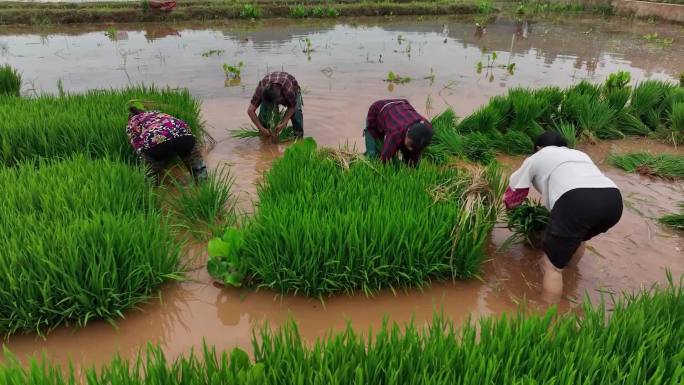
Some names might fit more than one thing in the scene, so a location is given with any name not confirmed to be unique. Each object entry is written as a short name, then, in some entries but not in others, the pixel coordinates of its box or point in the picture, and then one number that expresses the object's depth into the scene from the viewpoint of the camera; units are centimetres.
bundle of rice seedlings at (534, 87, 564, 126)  509
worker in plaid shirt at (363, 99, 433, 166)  302
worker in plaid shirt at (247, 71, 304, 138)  431
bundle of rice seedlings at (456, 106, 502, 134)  492
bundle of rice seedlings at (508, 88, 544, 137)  492
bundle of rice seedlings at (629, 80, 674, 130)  536
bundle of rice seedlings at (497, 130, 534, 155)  475
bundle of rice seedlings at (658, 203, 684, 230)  327
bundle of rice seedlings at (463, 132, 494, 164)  455
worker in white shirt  234
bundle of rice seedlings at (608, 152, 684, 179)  412
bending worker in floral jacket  336
